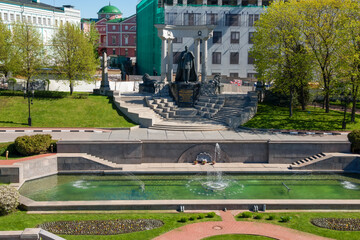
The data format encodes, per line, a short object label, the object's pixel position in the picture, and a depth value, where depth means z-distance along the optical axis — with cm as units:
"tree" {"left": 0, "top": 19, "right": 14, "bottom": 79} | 4709
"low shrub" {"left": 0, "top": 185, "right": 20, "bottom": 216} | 2070
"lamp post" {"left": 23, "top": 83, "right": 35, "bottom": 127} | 3806
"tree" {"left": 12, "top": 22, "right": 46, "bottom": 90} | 4588
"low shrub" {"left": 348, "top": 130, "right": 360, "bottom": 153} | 3195
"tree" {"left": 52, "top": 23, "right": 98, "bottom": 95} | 4828
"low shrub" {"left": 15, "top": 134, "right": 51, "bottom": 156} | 2984
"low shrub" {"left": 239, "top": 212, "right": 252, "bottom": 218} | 2127
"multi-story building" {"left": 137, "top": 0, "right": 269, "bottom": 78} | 6606
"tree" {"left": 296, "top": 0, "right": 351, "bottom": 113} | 3925
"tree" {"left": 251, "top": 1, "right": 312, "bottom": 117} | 4012
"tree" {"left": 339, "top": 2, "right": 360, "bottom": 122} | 3669
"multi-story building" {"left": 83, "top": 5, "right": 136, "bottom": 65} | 11000
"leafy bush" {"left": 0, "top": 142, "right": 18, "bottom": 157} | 3042
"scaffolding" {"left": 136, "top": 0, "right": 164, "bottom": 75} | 6850
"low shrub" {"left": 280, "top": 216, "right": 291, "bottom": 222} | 2064
